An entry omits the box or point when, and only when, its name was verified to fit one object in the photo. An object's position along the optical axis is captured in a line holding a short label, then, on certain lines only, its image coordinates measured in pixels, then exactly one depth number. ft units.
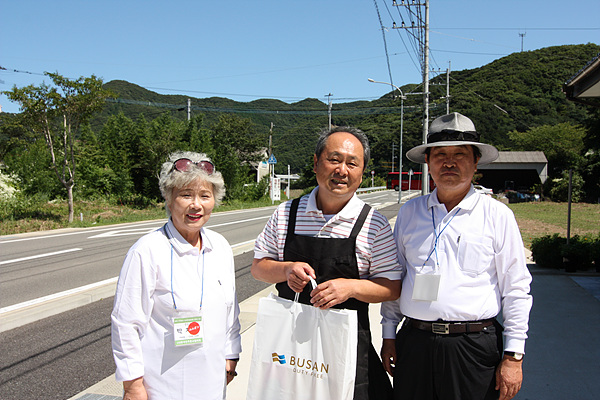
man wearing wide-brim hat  6.43
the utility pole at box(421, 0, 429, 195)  56.85
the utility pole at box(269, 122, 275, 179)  145.95
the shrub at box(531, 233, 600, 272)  26.00
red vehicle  206.59
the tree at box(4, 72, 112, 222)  53.83
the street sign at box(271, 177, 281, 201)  117.71
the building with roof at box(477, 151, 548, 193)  132.46
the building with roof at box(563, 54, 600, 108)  17.07
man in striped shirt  6.44
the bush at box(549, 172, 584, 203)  107.45
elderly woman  5.98
